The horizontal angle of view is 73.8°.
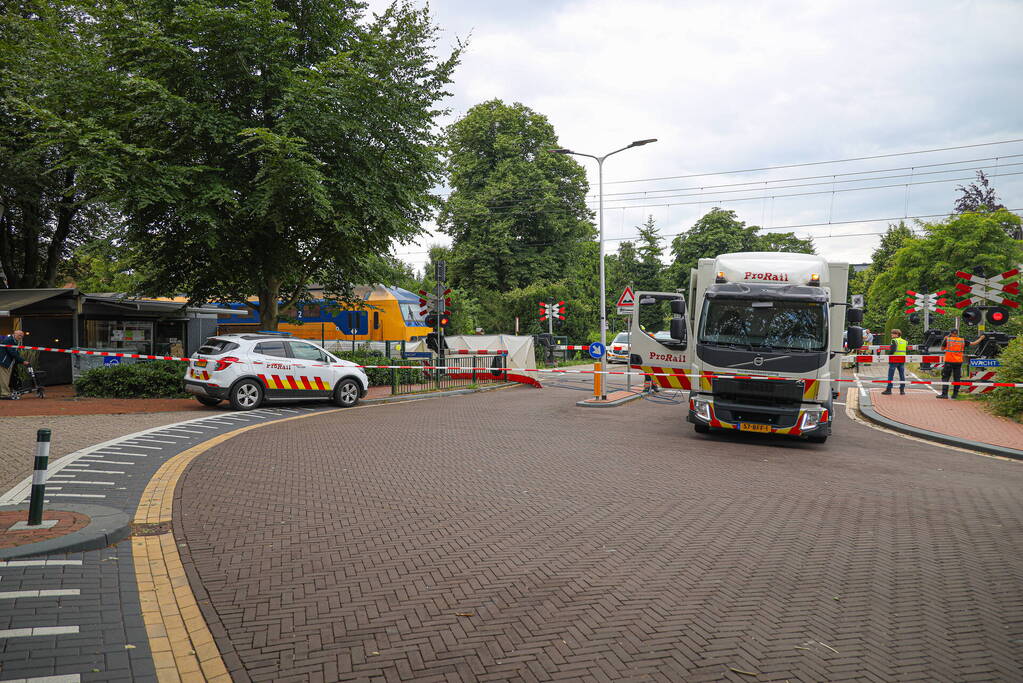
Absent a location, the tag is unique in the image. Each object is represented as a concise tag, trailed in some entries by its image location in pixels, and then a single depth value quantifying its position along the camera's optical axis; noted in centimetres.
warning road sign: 1812
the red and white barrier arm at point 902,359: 1838
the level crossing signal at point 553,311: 3125
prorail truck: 1030
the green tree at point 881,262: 5045
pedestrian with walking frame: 1531
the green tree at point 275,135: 1524
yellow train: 2956
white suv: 1393
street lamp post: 1633
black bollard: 533
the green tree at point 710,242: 5022
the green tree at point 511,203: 3694
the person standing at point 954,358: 1684
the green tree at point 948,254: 3234
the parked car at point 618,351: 3220
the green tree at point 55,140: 1462
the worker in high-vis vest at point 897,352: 1875
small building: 1786
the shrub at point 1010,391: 1370
